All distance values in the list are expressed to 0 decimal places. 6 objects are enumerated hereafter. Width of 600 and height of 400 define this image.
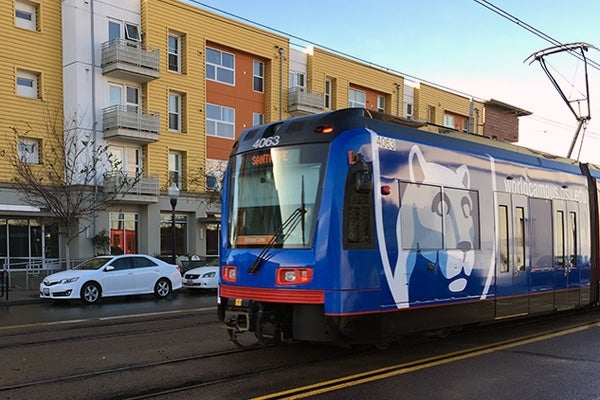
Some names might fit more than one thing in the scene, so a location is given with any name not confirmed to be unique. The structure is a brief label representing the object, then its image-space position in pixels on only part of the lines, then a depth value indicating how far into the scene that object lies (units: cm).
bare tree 2181
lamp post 2340
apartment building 2698
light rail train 699
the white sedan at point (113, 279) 1625
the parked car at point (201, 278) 1970
